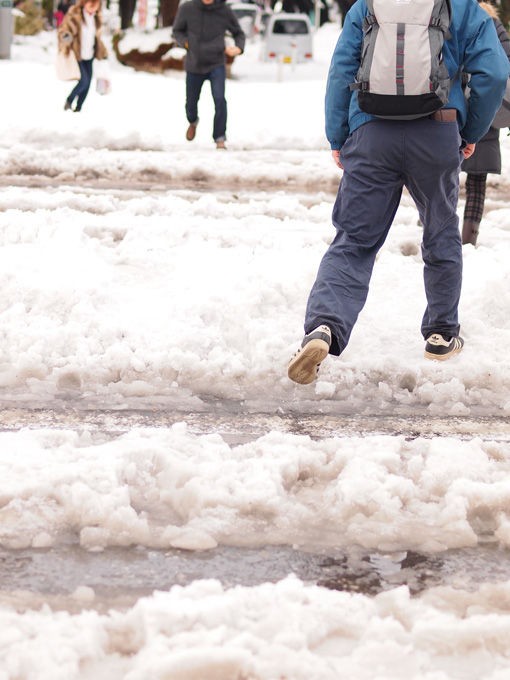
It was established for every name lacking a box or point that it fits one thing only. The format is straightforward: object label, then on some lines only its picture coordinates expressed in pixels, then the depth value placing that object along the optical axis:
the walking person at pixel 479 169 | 12.98
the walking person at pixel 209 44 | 25.39
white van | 64.50
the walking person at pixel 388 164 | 9.05
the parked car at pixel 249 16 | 77.87
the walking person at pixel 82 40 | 32.12
